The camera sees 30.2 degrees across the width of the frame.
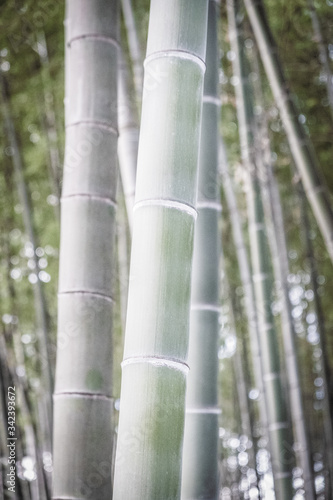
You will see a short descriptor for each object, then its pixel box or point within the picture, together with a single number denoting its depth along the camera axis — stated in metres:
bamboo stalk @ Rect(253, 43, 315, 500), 3.37
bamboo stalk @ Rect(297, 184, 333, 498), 3.73
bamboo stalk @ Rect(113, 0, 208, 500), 1.24
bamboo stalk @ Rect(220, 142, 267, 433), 3.82
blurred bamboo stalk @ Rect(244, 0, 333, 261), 2.42
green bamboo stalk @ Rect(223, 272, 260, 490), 4.78
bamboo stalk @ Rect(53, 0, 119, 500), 1.71
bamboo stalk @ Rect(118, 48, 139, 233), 2.41
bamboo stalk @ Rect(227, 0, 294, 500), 3.09
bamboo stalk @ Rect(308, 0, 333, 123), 3.09
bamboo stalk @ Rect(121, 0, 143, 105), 2.85
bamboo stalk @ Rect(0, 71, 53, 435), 3.84
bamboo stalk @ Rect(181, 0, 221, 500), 1.74
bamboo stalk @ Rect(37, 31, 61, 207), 4.07
